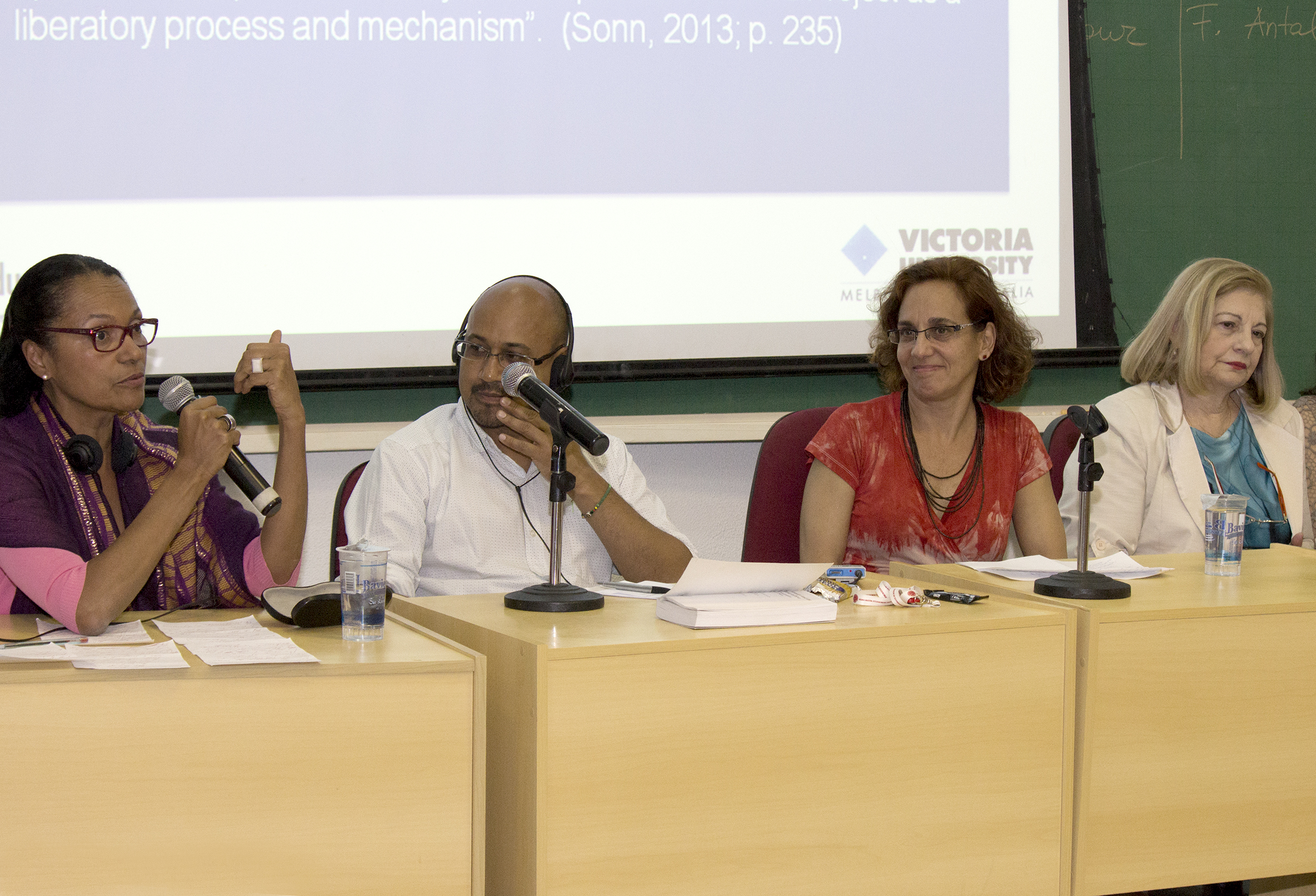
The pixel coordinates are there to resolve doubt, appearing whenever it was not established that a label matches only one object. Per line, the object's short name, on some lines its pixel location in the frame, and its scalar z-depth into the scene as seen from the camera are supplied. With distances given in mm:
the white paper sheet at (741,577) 4802
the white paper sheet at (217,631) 4718
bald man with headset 5358
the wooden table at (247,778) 4451
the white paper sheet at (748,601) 4753
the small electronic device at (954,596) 4943
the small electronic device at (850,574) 5112
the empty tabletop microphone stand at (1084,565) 4947
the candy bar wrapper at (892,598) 4910
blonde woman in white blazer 5961
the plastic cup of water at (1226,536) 5255
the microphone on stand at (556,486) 4852
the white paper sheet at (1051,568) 5183
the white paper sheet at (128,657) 4500
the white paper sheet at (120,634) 4704
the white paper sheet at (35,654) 4522
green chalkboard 6728
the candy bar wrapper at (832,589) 4936
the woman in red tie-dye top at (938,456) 5685
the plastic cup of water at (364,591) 4710
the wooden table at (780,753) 4571
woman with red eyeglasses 4879
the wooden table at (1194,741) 4825
